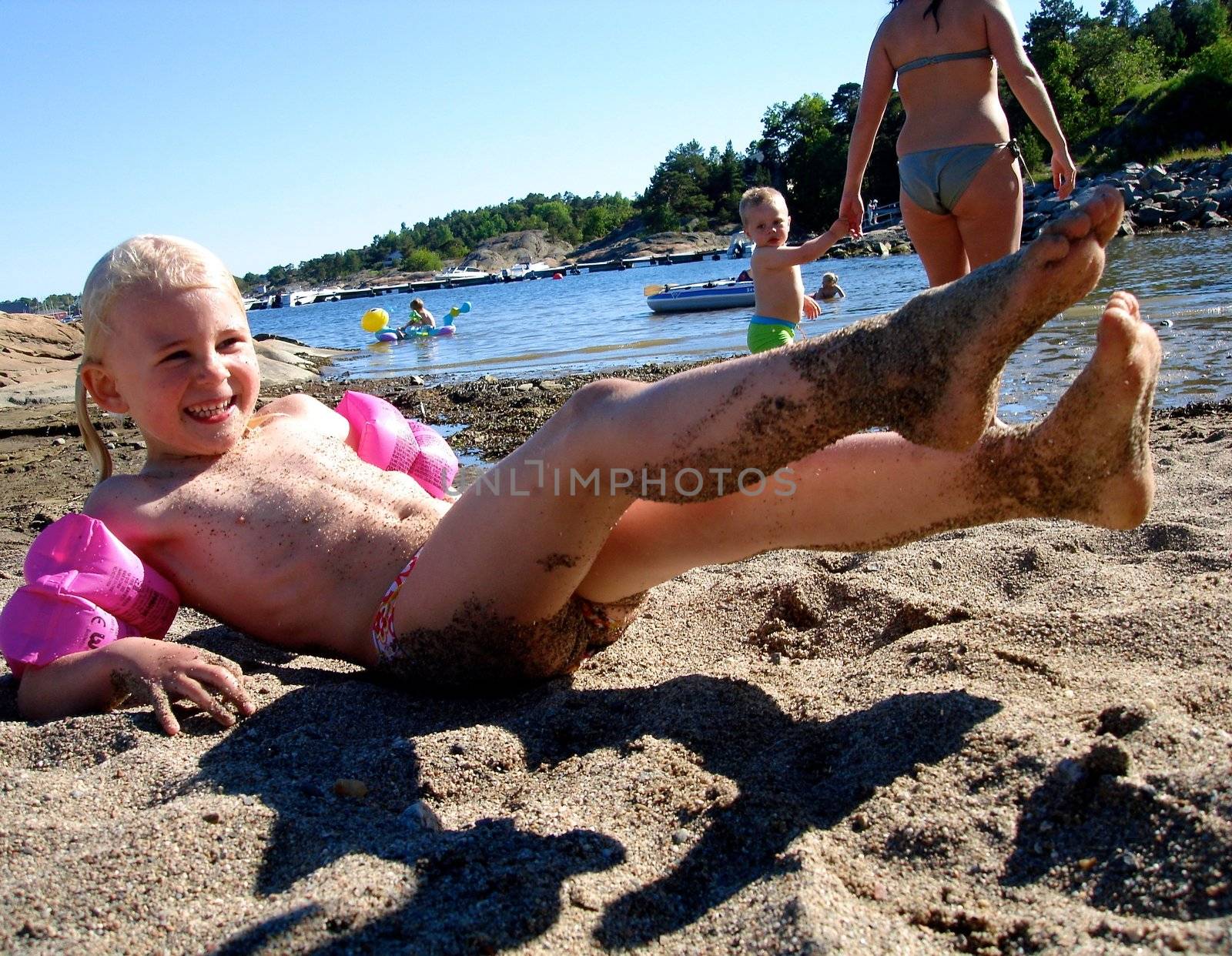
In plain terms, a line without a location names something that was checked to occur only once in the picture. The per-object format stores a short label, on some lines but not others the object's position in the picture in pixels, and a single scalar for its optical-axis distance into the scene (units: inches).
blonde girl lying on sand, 63.6
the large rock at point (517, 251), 3887.8
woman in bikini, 163.2
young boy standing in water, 231.9
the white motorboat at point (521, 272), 3311.3
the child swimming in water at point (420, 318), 793.6
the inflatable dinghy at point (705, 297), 672.4
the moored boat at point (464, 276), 3334.2
